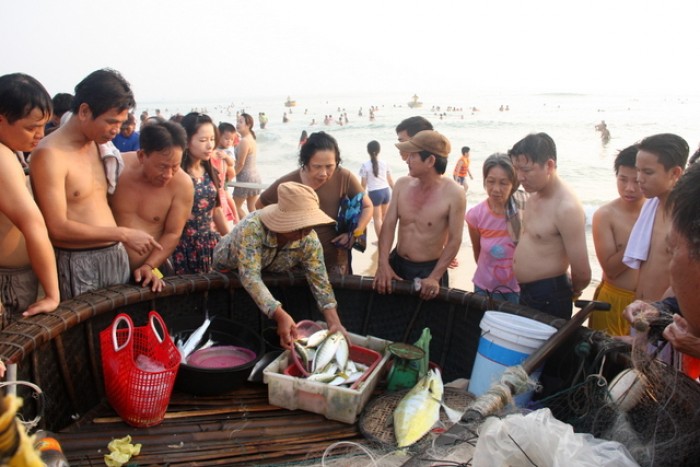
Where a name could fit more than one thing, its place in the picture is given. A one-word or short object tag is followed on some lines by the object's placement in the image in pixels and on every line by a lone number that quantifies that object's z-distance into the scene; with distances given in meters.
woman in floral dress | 4.69
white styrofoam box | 3.40
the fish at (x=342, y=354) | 3.61
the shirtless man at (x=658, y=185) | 3.40
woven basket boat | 2.96
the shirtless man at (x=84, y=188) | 3.19
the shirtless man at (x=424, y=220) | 4.34
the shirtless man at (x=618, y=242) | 3.90
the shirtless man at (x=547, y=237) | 3.88
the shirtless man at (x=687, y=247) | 1.77
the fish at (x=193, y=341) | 3.65
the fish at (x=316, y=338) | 3.68
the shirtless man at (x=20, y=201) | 2.82
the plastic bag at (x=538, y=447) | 1.86
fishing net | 2.00
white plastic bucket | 3.29
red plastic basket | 3.04
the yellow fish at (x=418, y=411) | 3.12
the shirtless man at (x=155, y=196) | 3.68
